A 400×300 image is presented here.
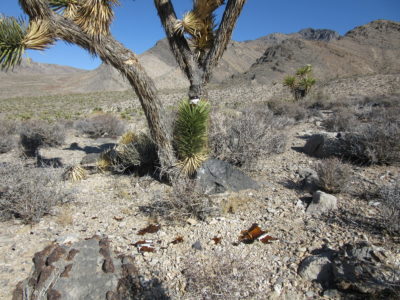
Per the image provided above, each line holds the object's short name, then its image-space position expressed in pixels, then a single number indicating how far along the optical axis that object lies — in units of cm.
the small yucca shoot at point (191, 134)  479
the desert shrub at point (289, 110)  1114
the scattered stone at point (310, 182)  438
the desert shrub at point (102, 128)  1023
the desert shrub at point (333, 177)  409
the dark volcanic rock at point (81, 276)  245
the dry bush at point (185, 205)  374
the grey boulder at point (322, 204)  370
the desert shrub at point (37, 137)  800
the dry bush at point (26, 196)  375
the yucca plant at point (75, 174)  557
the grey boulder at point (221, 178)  459
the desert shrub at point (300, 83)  1620
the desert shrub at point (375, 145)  501
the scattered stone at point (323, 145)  581
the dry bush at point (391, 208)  293
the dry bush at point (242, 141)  555
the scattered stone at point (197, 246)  313
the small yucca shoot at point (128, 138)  611
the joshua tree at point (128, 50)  407
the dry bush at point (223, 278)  247
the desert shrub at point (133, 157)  562
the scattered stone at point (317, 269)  255
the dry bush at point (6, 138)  827
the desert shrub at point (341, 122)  780
